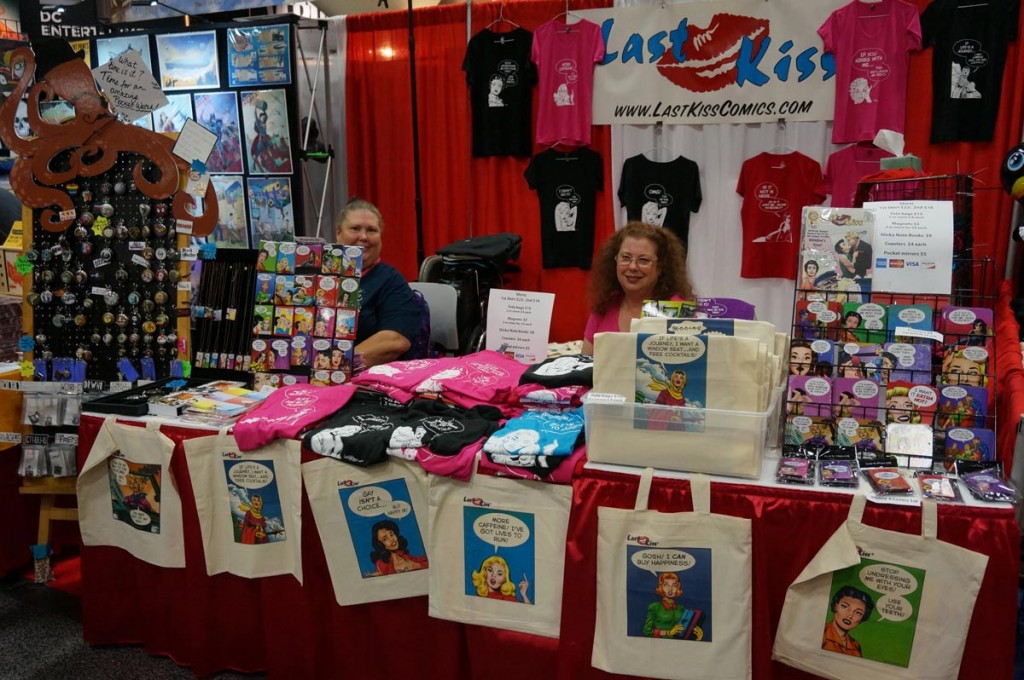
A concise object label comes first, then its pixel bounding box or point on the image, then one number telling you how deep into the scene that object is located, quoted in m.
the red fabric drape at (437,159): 5.21
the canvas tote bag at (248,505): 2.06
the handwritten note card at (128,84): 2.52
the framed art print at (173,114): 5.35
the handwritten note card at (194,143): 2.51
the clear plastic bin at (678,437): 1.65
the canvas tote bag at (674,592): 1.65
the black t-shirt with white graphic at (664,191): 4.75
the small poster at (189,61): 5.19
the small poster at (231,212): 5.32
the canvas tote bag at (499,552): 1.81
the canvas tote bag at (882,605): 1.53
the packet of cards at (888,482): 1.58
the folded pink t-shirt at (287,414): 2.04
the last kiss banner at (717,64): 4.41
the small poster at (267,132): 5.03
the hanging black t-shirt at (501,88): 4.98
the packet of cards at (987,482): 1.55
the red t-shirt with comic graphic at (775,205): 4.55
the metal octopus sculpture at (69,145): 2.53
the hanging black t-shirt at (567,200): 4.97
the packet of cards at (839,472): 1.63
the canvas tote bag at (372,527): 1.95
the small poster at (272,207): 5.20
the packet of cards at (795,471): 1.65
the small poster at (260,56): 4.93
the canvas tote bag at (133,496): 2.22
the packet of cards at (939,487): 1.56
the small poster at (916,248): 1.89
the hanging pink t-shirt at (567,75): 4.79
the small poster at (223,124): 5.19
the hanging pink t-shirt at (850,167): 4.38
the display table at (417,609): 1.54
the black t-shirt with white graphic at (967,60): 4.07
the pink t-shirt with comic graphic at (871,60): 4.19
